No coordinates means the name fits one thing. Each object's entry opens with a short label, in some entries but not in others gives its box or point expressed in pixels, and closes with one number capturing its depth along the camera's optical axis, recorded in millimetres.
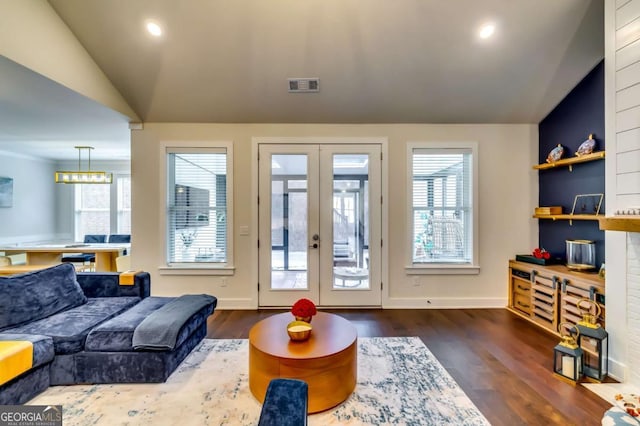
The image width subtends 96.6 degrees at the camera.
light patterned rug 1870
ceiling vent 3428
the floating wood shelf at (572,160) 3000
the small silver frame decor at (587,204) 3147
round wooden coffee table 1869
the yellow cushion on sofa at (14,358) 1770
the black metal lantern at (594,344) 2342
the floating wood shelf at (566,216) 3071
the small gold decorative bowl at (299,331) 2078
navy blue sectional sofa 2094
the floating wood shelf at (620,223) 2124
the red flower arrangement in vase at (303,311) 2281
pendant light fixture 5348
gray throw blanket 2189
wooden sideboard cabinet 2868
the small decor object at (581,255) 3180
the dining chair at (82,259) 5699
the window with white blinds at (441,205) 4160
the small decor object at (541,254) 3574
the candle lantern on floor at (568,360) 2312
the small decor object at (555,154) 3576
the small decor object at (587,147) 3135
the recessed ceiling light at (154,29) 2885
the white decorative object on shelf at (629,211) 2244
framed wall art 5770
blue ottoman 1002
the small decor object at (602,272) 2844
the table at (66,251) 4836
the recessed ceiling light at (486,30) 2908
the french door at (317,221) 4055
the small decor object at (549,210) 3596
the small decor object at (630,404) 1549
